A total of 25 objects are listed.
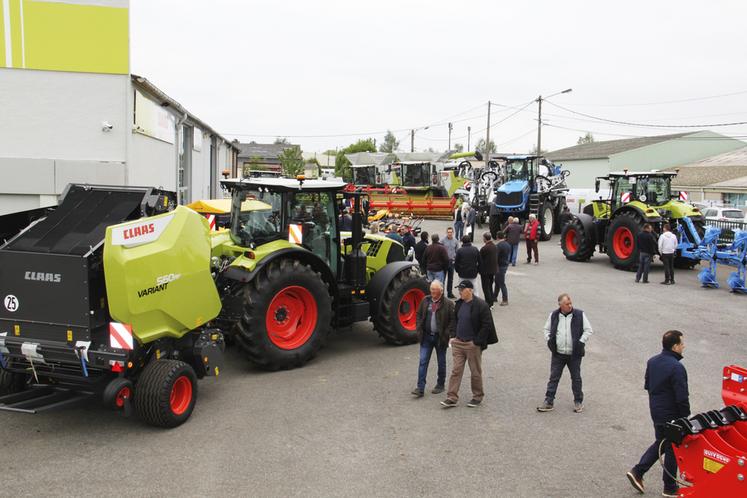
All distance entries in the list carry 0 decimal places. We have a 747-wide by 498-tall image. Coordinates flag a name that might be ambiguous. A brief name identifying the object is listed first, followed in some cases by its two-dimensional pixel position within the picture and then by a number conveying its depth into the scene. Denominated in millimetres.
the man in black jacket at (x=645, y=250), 16016
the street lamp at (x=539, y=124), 41650
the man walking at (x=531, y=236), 18719
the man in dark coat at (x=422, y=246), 14141
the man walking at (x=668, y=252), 15758
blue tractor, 24688
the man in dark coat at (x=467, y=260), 12109
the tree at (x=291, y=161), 49531
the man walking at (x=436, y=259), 12383
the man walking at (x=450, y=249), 13789
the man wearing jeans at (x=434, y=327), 7828
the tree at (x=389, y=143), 115438
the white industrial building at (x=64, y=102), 15773
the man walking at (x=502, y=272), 13344
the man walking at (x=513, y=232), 16812
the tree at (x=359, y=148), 80288
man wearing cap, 7562
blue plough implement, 14945
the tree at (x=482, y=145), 92125
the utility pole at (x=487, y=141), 40862
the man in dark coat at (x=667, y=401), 5410
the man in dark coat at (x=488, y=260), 12727
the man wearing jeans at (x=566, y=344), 7395
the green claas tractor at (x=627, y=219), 17938
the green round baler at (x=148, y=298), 6336
